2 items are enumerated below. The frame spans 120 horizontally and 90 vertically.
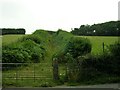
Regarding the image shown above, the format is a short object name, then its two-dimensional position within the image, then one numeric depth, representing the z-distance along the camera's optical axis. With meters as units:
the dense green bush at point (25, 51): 14.00
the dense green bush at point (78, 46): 15.29
